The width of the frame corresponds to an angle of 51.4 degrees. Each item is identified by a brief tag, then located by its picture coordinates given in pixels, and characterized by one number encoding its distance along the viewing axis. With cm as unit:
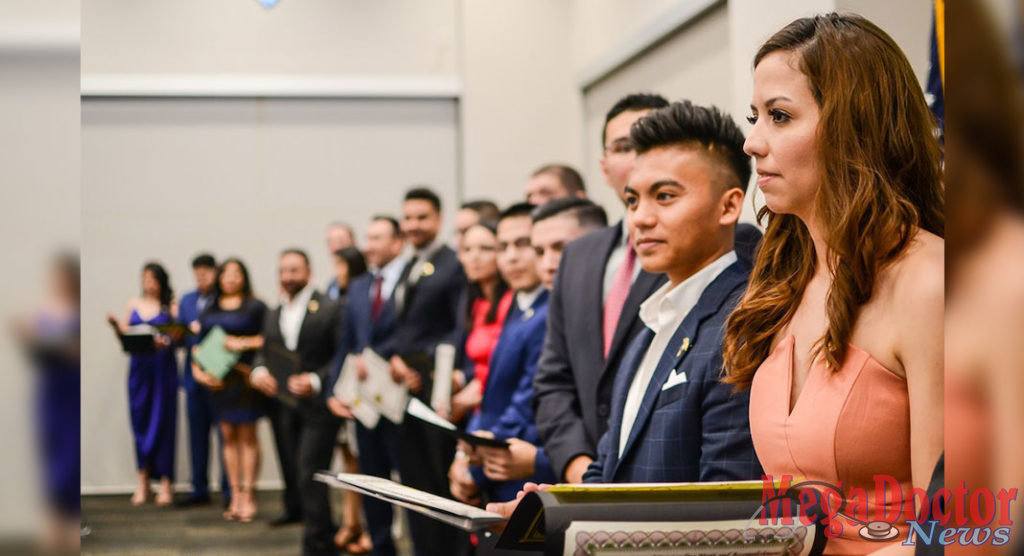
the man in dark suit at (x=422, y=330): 446
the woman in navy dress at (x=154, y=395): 738
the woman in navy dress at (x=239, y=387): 660
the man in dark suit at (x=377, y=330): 493
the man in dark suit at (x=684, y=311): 181
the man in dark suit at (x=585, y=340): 243
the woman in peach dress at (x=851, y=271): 131
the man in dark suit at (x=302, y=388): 529
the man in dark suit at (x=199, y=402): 723
